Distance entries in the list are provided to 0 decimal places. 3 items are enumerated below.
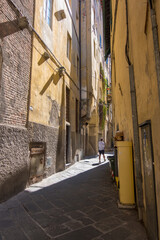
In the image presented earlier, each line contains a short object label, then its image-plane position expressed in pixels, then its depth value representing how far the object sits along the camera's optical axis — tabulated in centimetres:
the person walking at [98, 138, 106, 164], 1039
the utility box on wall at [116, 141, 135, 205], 340
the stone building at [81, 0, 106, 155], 1300
